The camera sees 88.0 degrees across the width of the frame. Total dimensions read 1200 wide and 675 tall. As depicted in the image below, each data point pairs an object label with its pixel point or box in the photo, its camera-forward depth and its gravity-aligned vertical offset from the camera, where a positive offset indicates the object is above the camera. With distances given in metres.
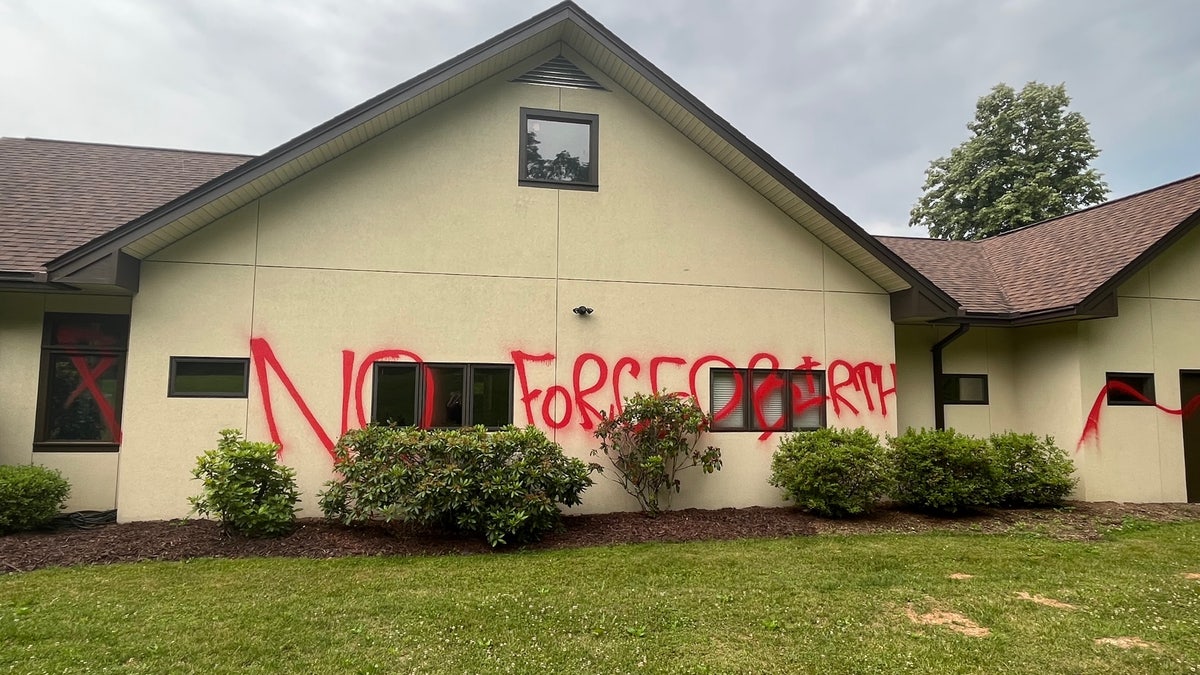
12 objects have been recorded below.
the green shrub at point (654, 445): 7.91 -0.59
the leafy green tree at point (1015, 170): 24.27 +9.54
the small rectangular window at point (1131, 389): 9.44 +0.24
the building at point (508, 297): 7.50 +1.36
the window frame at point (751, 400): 8.77 +0.02
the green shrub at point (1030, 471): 8.88 -0.96
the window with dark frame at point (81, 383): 7.80 +0.14
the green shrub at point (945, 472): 8.30 -0.93
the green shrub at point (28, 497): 6.57 -1.12
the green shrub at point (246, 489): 6.53 -0.99
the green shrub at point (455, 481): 6.62 -0.91
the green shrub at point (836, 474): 7.98 -0.93
